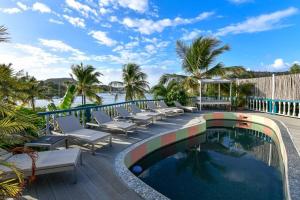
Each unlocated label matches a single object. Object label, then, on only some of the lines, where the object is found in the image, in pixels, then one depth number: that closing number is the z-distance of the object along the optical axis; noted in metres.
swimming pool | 2.40
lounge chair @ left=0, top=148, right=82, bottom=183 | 2.15
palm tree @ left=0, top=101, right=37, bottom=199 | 1.13
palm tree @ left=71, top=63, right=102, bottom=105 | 12.25
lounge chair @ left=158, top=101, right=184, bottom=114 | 7.49
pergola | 9.26
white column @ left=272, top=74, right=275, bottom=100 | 8.25
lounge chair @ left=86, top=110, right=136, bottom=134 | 4.34
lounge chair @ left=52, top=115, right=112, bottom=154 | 3.34
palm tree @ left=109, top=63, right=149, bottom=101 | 12.21
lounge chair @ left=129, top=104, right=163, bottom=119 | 5.97
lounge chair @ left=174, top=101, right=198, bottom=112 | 8.26
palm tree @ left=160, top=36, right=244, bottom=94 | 10.88
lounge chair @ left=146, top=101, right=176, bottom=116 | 6.75
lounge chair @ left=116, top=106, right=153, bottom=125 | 5.33
